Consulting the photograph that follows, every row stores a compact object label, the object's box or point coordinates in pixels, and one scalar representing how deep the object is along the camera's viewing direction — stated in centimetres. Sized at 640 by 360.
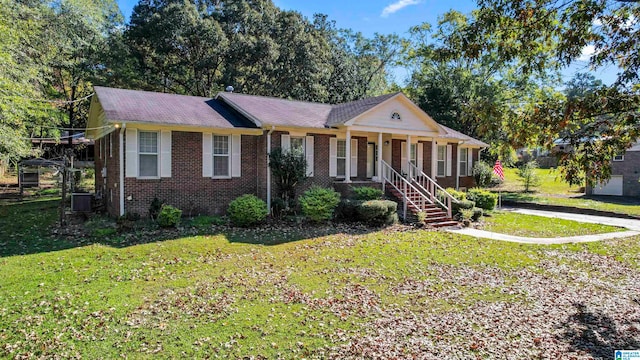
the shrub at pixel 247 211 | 1237
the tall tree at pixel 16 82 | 1209
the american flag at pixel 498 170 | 1855
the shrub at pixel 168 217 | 1168
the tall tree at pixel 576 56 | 562
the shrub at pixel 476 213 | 1559
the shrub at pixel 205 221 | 1234
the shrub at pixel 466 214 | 1499
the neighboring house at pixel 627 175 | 2383
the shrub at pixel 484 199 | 1789
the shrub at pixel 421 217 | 1409
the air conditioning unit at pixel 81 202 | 1408
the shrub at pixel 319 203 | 1312
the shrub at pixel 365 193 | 1459
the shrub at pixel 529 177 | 2850
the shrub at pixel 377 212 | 1346
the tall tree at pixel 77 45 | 2323
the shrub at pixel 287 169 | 1391
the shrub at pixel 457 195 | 1634
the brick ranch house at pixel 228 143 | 1259
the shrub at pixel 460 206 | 1533
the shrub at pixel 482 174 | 2533
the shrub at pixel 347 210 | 1395
